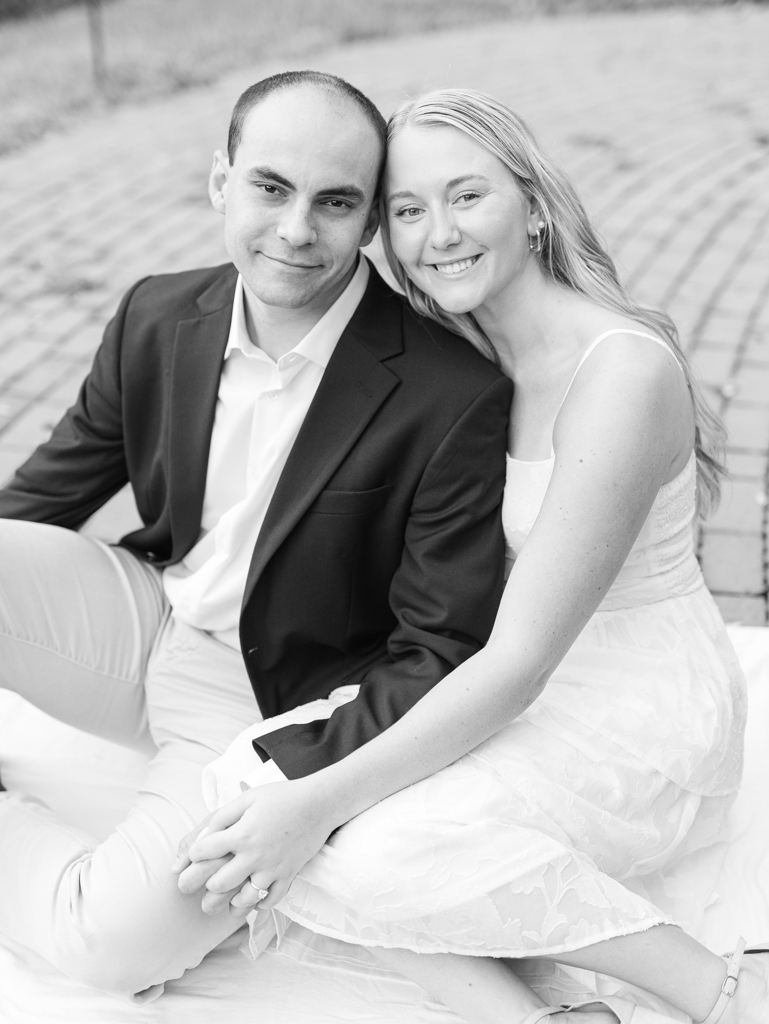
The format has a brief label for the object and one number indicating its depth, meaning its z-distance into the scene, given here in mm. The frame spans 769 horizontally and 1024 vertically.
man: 2303
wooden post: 8344
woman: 2104
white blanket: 2344
